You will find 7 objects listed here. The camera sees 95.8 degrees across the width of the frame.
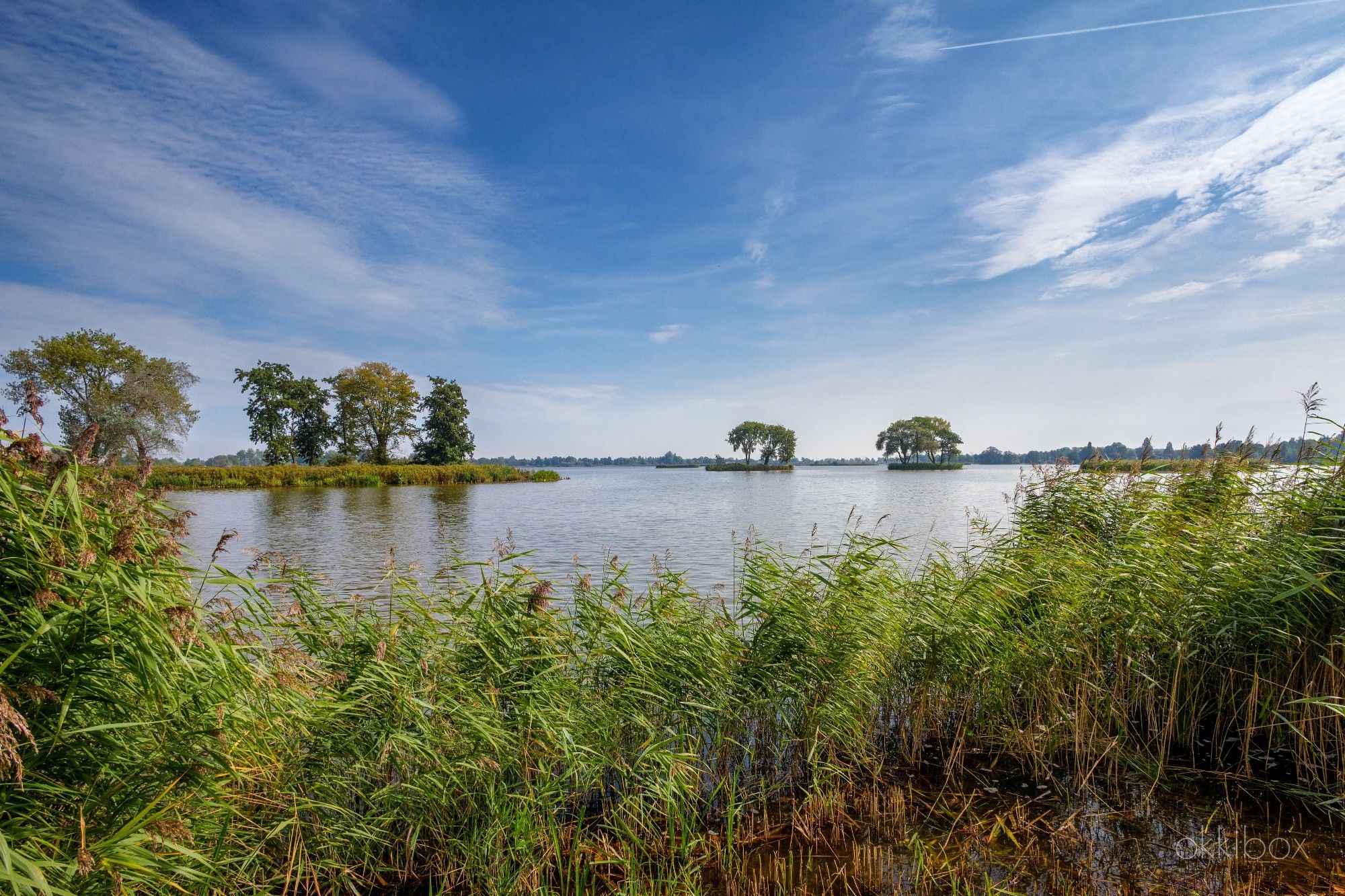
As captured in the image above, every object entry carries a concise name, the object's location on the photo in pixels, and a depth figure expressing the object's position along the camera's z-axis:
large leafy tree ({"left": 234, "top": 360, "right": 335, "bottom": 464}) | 69.12
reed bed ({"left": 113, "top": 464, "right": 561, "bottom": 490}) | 49.06
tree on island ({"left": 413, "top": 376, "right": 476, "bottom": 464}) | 74.00
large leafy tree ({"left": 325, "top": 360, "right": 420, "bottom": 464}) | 69.31
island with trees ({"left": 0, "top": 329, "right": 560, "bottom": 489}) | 48.12
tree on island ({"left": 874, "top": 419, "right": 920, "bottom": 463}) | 129.88
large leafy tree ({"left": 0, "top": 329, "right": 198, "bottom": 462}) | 44.50
